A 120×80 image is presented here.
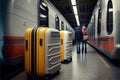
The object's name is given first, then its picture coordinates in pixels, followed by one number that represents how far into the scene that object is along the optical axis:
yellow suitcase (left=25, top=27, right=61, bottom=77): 2.20
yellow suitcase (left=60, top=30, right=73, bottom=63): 3.52
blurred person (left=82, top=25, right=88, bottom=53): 5.62
